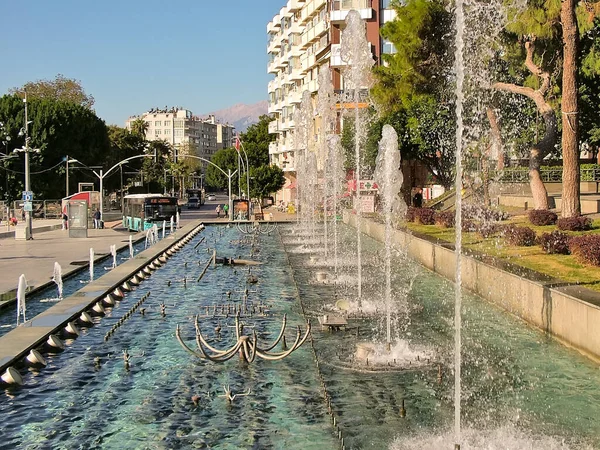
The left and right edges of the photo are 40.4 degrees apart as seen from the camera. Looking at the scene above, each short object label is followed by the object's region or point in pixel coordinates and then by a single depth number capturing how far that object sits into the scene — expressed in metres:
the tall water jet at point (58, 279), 18.95
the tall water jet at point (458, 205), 7.86
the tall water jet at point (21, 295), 14.99
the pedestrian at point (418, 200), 46.74
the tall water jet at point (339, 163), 46.59
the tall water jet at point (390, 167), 17.75
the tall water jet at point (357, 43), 23.34
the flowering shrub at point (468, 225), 27.81
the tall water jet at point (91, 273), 22.17
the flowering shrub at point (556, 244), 19.45
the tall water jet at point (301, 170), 47.89
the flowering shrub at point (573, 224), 23.28
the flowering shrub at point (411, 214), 34.62
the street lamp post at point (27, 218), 38.06
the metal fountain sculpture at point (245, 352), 11.15
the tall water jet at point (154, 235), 36.60
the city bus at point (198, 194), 104.74
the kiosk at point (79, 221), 39.12
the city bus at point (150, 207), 51.48
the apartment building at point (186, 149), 171.75
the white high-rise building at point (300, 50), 62.29
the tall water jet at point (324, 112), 35.09
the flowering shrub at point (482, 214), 31.65
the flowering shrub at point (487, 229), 25.53
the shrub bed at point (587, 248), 16.67
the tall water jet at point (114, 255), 25.03
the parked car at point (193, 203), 98.38
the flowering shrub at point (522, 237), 21.36
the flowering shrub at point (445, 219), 30.15
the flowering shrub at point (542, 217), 26.38
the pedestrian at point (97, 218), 47.89
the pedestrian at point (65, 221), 45.83
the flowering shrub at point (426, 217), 33.19
